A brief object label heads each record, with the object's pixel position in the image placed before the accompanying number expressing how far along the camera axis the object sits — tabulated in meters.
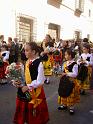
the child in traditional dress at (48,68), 4.02
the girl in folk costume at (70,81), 2.55
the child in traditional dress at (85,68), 3.27
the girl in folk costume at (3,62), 4.02
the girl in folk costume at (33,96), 1.81
